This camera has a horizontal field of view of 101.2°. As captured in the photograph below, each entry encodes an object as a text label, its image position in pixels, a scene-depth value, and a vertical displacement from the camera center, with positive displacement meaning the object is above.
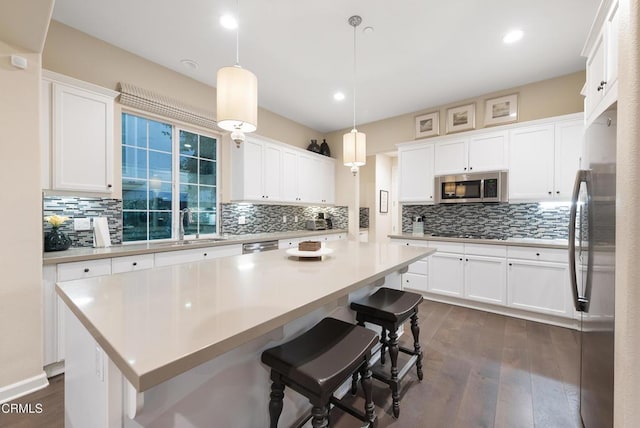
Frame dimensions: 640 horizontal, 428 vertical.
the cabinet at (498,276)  2.93 -0.81
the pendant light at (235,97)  1.46 +0.64
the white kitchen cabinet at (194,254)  2.55 -0.46
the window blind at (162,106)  2.74 +1.21
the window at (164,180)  2.92 +0.39
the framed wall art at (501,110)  3.50 +1.39
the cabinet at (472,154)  3.47 +0.82
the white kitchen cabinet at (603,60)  1.16 +0.77
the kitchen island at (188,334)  0.65 -0.33
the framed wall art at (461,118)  3.77 +1.38
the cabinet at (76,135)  2.16 +0.67
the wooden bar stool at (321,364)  1.02 -0.63
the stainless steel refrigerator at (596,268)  1.14 -0.28
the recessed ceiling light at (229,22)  2.25 +1.67
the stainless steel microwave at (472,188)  3.41 +0.34
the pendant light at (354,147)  2.32 +0.57
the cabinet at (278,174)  3.71 +0.61
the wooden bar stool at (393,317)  1.66 -0.69
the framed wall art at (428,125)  4.07 +1.38
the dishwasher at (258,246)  3.33 -0.47
